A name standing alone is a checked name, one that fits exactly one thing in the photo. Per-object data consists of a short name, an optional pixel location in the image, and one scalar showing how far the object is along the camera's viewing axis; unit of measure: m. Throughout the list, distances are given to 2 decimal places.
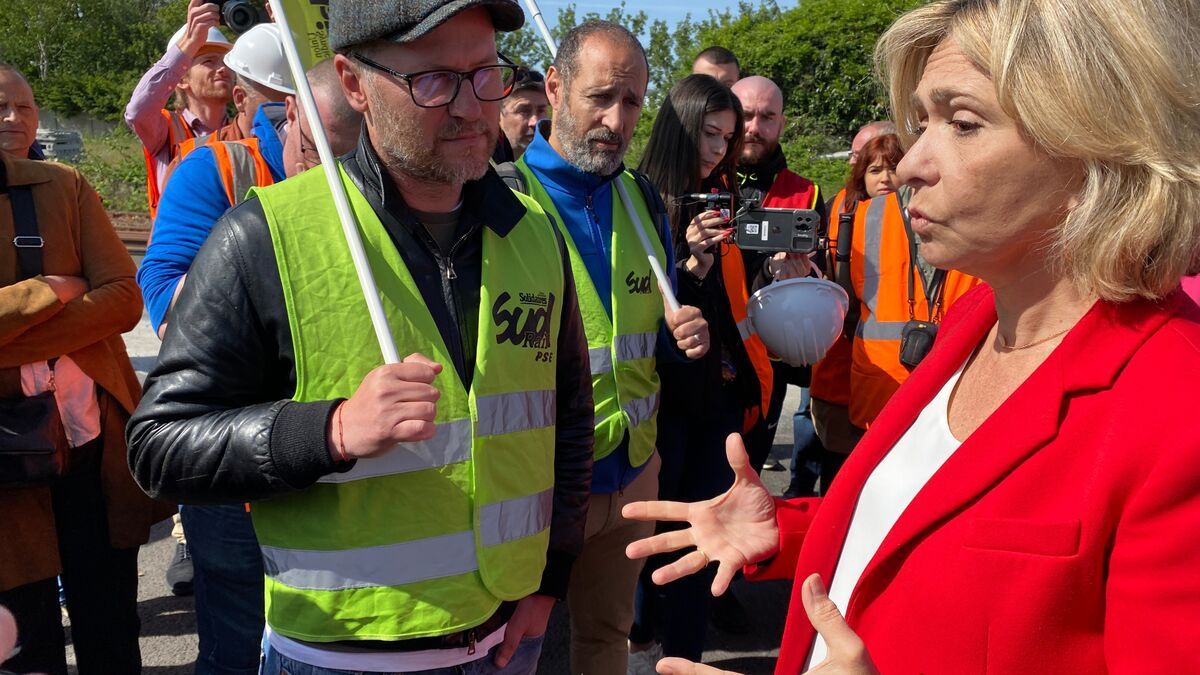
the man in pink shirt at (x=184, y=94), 4.12
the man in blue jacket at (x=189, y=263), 2.81
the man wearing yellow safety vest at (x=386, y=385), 1.79
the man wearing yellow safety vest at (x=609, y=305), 3.11
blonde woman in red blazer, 1.20
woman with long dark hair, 3.64
